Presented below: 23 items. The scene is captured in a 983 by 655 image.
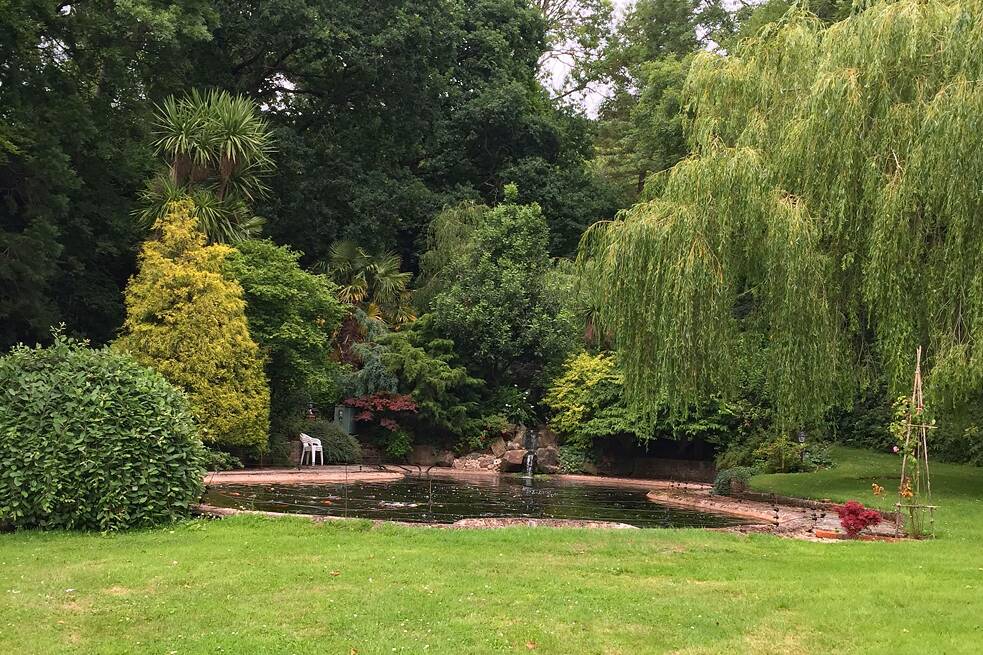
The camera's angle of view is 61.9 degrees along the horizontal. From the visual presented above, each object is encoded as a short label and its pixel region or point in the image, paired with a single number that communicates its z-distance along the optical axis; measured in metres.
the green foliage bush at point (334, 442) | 21.17
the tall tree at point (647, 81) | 27.68
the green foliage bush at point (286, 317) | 19.02
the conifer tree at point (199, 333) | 16.83
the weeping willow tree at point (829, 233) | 10.86
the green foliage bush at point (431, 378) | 22.38
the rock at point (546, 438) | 23.45
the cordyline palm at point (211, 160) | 20.03
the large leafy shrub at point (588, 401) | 20.77
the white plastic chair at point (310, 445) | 20.47
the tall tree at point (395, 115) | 26.77
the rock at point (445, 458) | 22.86
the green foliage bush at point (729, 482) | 15.19
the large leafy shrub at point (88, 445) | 8.30
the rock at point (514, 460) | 21.36
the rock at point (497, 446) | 23.02
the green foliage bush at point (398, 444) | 22.45
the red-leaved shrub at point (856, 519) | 9.23
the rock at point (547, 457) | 21.89
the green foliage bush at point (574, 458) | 21.80
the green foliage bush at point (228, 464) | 17.10
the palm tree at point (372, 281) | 25.73
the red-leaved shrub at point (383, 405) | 21.94
